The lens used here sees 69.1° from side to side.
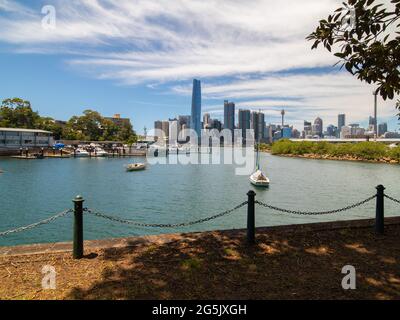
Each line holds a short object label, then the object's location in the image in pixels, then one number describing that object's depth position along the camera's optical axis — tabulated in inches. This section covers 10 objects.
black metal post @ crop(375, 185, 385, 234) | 327.9
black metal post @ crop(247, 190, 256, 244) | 292.6
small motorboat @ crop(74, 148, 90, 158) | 4080.7
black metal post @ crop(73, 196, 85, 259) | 257.9
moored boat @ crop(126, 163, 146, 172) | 2435.8
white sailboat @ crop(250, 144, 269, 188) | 1590.8
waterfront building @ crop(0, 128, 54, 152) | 3797.2
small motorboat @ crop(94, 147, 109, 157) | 4253.0
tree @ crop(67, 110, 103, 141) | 5753.0
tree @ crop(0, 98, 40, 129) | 4418.1
